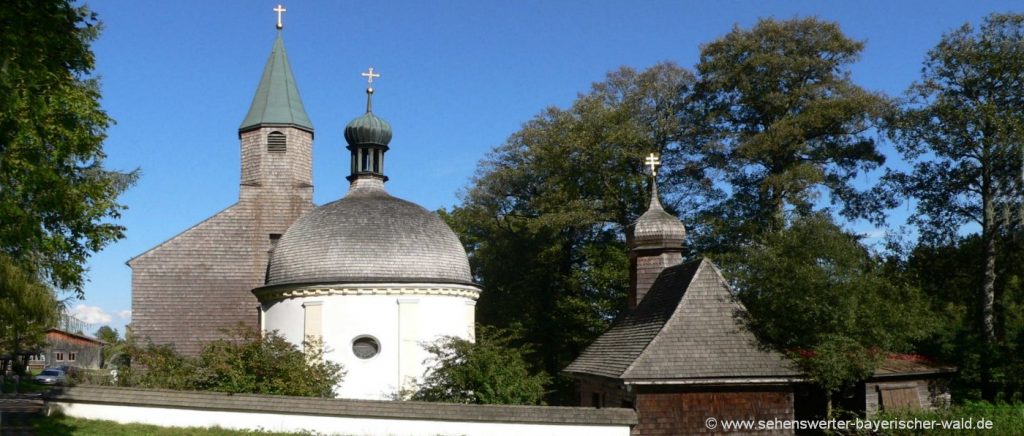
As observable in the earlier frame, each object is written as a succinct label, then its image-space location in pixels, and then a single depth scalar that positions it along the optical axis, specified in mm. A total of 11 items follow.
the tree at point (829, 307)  18188
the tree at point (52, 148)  11250
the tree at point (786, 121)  30984
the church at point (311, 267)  24359
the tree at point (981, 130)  24156
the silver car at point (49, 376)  41188
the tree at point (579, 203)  34406
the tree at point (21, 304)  14984
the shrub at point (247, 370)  20312
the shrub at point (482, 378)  19859
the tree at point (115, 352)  25733
